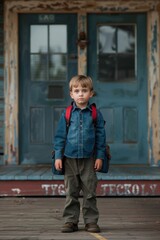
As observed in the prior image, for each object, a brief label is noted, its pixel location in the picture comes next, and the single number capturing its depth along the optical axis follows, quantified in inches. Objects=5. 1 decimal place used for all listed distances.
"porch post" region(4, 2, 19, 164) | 306.8
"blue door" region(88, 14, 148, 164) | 306.2
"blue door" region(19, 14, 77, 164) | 309.0
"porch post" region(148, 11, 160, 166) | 303.7
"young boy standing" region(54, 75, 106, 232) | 168.2
